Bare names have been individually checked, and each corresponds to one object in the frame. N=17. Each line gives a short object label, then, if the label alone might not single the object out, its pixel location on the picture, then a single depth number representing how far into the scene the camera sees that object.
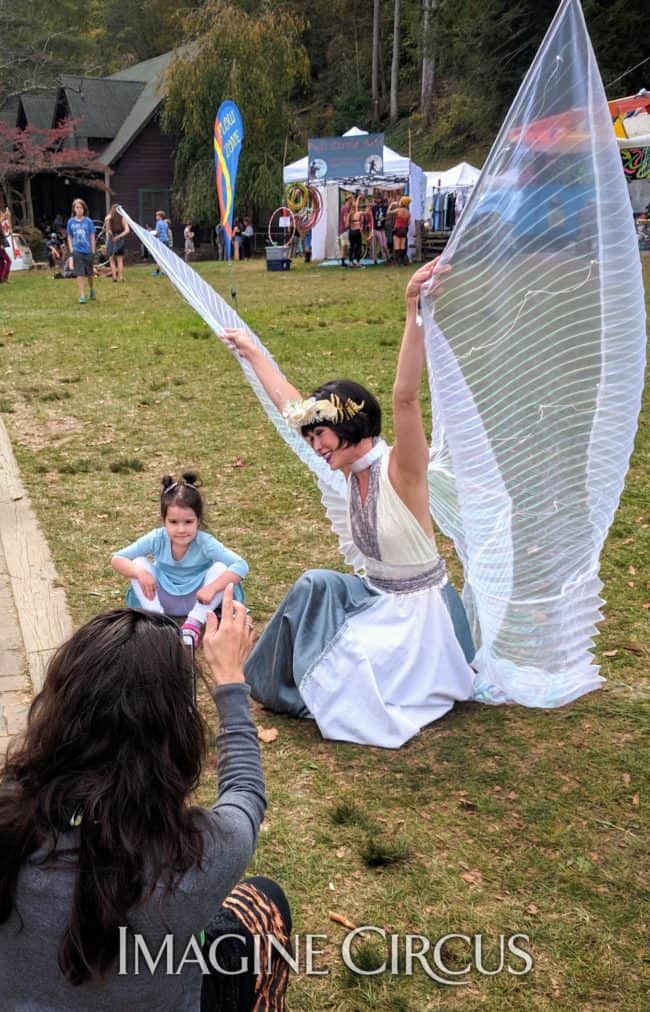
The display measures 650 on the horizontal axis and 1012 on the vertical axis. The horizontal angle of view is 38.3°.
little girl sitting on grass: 4.08
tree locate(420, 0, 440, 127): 33.00
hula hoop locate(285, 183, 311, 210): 27.03
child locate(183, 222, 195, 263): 32.19
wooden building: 36.81
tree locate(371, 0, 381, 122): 44.16
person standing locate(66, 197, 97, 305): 16.11
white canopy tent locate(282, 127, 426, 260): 25.70
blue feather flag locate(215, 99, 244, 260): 11.36
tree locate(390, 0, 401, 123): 42.97
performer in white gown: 3.37
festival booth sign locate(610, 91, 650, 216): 16.84
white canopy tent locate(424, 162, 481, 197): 27.30
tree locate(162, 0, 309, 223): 31.16
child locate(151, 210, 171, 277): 27.43
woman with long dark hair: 1.46
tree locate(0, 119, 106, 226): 34.72
